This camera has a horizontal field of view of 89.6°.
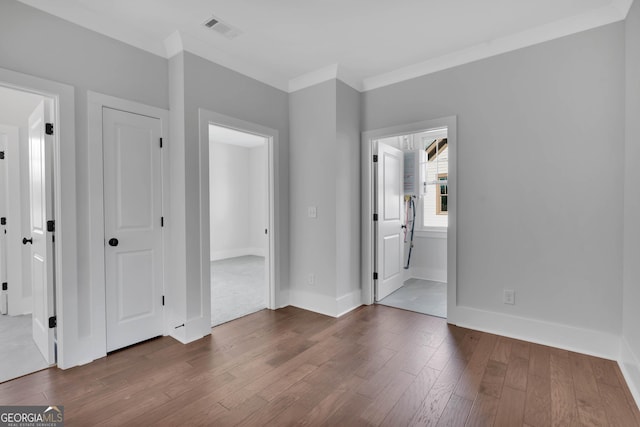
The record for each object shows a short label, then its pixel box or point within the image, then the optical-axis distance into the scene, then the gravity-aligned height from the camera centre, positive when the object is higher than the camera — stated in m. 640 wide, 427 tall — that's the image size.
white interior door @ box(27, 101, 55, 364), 2.36 -0.12
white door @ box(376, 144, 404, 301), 3.92 -0.16
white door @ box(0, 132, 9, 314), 3.37 -0.20
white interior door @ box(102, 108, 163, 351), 2.60 -0.13
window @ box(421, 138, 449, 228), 5.12 +0.36
